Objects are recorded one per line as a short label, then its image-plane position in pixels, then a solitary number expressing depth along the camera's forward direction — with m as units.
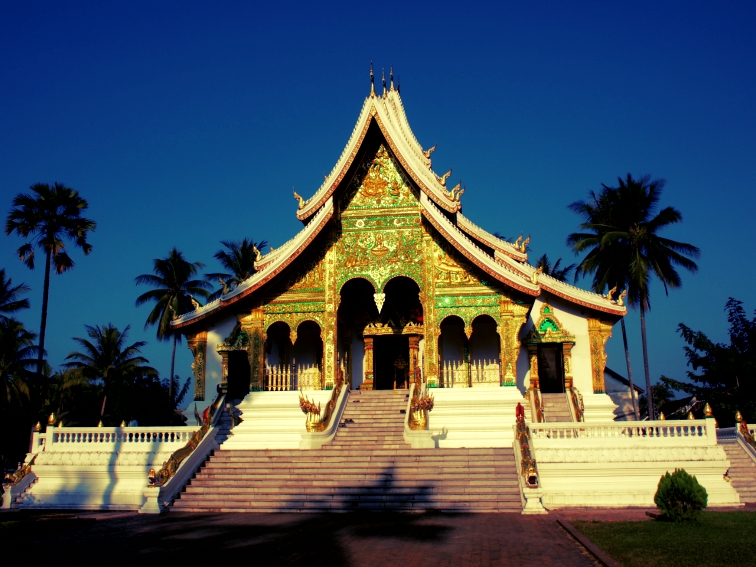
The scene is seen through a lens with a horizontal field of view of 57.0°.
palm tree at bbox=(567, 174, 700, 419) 23.88
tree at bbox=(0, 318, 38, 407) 25.91
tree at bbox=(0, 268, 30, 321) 26.72
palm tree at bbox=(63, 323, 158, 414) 34.16
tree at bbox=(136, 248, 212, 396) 35.22
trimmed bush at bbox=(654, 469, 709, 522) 9.81
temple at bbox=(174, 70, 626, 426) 18.97
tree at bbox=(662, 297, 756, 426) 19.34
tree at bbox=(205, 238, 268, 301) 36.94
